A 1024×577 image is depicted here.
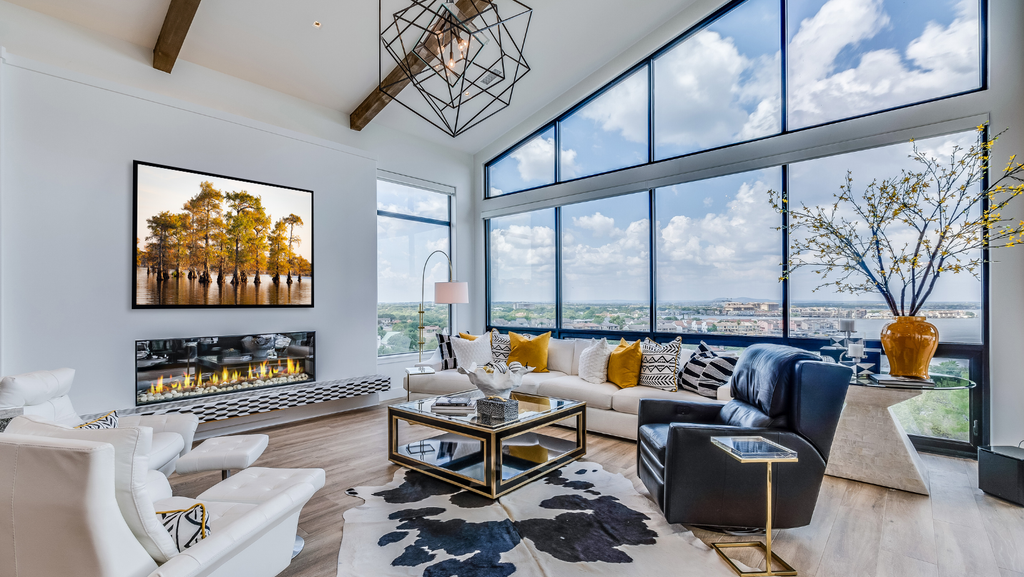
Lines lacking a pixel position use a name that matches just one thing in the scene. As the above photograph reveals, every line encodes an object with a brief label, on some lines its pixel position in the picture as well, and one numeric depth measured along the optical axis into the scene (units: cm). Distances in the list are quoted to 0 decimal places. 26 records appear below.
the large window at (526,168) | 620
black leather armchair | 232
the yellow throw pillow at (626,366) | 441
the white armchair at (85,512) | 116
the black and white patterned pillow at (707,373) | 402
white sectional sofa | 409
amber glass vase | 302
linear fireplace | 393
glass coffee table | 285
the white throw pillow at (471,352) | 538
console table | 297
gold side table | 196
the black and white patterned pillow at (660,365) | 427
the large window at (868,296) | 358
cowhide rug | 213
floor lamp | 553
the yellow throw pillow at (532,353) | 525
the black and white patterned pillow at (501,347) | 550
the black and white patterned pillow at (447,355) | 549
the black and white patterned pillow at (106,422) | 200
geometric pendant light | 420
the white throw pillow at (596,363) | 464
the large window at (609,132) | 534
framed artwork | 394
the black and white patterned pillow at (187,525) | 143
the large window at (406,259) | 593
